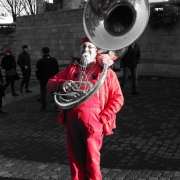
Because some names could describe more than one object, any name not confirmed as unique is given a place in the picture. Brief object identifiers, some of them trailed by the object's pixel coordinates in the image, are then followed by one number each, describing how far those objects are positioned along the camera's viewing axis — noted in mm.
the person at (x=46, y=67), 8055
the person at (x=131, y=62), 9531
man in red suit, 3326
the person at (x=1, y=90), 7923
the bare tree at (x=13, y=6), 34188
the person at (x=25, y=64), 10648
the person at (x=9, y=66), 9906
